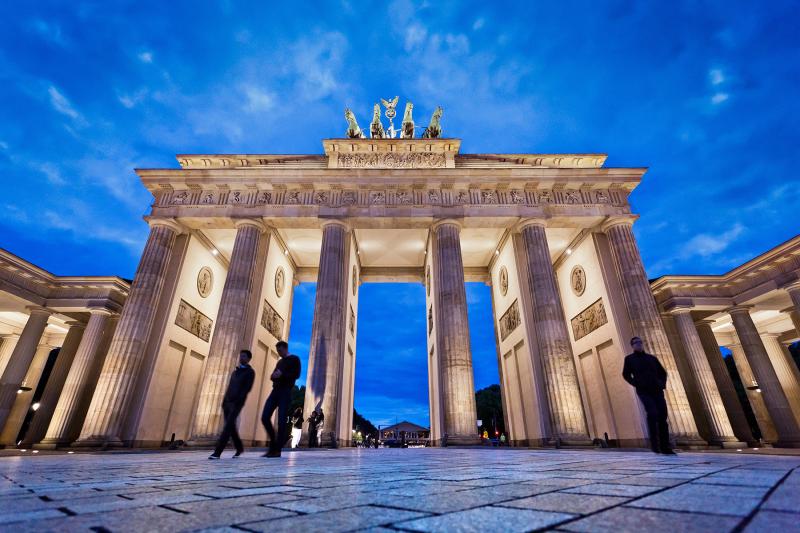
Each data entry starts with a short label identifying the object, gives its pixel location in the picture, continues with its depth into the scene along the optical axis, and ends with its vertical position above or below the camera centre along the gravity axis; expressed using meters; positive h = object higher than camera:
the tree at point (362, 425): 65.32 +0.67
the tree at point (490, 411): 55.08 +2.38
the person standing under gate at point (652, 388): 5.93 +0.60
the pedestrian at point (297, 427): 11.80 +0.07
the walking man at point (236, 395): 5.70 +0.50
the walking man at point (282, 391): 5.98 +0.59
